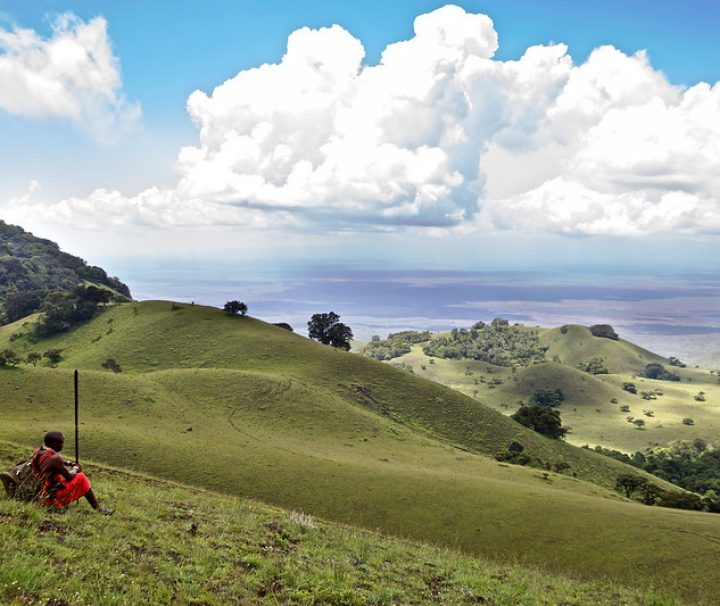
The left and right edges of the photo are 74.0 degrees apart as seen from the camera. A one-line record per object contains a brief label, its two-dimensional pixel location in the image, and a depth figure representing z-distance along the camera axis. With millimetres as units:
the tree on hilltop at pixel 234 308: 120000
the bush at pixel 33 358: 86500
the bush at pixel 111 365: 84006
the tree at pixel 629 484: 65625
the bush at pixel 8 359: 58969
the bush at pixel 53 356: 92756
